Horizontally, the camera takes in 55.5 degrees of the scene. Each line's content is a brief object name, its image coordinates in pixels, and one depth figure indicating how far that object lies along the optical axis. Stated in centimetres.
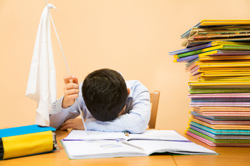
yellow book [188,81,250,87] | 99
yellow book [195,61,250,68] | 99
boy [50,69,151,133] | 111
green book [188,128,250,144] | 98
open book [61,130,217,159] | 75
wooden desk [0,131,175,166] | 68
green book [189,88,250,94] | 100
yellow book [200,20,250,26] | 98
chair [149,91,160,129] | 167
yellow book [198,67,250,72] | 100
